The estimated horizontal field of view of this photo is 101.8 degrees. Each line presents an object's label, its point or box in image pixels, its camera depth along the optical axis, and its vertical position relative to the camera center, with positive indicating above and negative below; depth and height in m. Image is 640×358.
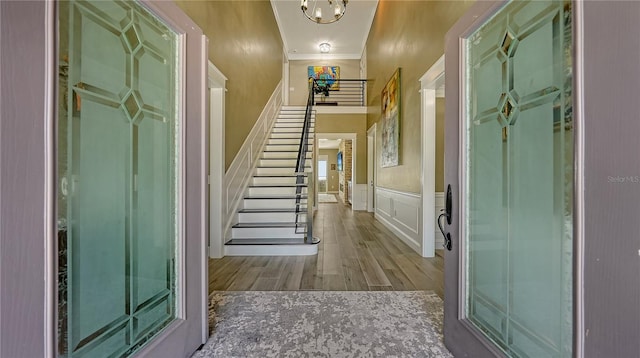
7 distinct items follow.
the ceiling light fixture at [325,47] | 8.47 +4.35
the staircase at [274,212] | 3.31 -0.51
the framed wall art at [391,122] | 4.27 +1.00
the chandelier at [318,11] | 4.16 +2.95
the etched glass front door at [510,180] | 0.87 -0.01
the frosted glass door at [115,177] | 0.85 +0.00
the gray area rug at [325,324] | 1.50 -0.98
